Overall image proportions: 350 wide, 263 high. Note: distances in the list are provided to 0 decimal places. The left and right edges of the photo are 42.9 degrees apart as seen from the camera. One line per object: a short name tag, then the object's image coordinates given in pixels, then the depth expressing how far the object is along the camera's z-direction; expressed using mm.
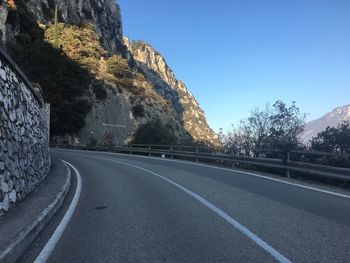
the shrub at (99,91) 66500
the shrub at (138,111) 70188
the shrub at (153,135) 44978
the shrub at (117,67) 78794
